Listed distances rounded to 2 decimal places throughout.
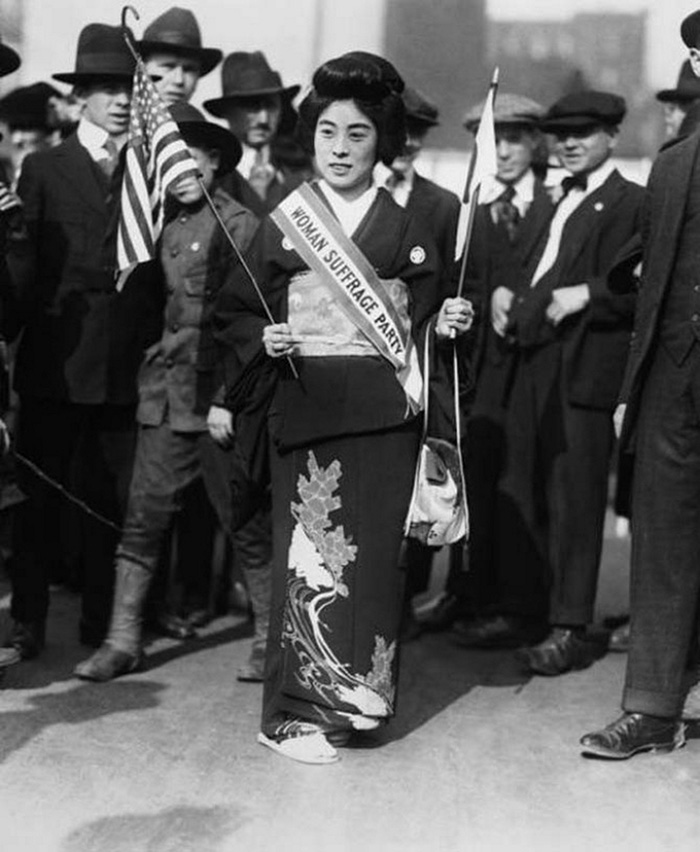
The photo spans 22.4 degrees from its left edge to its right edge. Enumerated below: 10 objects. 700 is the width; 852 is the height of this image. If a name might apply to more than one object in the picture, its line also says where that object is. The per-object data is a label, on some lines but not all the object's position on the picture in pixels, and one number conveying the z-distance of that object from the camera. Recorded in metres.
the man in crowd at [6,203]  5.94
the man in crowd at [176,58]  7.44
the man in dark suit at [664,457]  5.47
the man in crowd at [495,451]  7.13
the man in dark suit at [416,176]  6.99
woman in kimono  5.50
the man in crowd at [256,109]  8.01
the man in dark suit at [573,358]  6.74
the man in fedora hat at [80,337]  6.61
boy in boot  6.50
